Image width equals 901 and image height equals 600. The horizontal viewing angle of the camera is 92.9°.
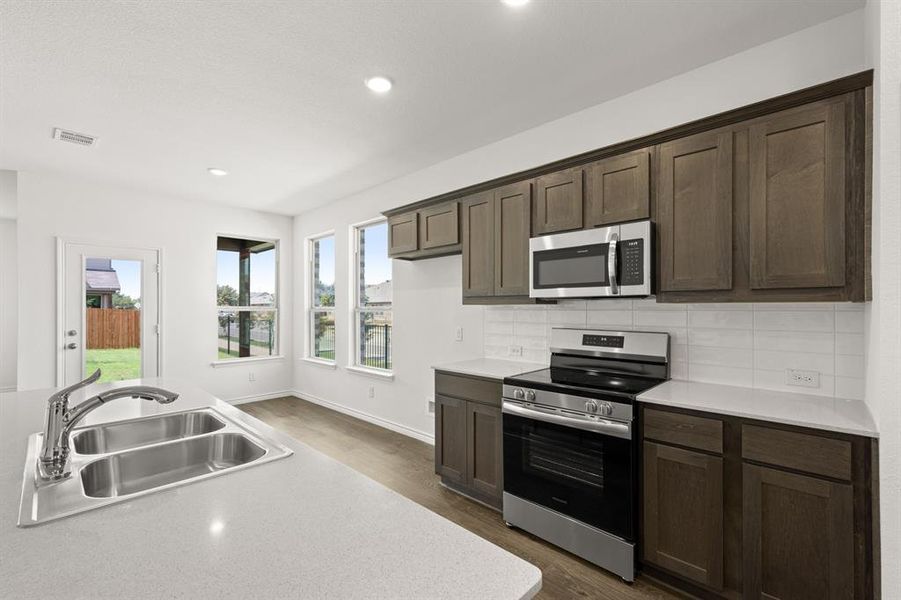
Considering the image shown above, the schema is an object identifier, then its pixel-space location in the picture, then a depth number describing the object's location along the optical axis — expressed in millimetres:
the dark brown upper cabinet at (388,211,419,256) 3832
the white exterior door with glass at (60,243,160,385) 4633
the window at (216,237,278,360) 5895
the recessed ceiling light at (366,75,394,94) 2607
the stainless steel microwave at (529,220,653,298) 2365
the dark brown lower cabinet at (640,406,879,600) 1611
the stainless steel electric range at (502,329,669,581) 2139
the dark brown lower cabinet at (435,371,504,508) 2840
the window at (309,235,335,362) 5832
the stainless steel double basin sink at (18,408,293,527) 1061
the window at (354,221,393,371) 4922
